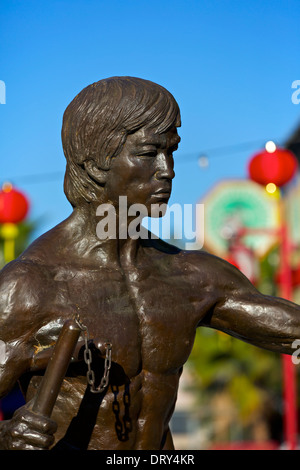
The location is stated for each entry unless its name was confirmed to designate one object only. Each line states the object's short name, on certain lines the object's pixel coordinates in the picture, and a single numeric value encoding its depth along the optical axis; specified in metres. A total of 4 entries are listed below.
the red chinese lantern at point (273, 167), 10.28
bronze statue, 2.82
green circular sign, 15.66
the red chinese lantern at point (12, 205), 11.39
